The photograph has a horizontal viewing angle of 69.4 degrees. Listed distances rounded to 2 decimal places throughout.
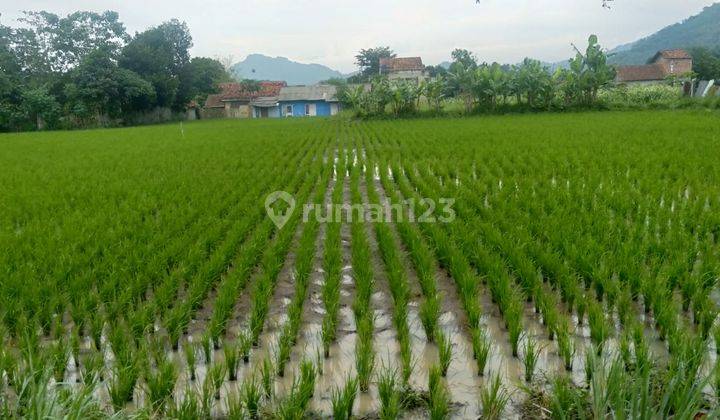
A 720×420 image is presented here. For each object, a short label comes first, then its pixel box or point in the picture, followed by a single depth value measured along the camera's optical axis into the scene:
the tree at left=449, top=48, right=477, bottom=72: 36.78
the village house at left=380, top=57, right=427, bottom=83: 43.53
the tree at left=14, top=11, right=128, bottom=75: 28.88
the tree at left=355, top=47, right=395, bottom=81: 52.62
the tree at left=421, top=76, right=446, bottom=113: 22.12
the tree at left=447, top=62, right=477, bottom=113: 21.92
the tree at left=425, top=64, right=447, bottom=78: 55.89
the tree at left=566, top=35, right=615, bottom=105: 20.31
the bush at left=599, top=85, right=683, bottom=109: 20.92
